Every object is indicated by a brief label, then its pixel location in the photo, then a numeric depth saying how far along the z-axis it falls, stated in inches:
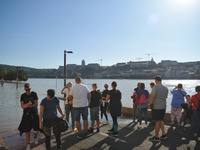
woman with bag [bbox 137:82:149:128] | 247.0
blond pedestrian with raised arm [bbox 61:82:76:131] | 234.5
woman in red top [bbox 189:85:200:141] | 193.5
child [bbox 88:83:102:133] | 221.2
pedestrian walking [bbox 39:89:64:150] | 149.9
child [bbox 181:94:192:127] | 209.5
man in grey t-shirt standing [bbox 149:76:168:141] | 184.2
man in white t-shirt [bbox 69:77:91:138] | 195.4
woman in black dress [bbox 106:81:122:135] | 201.1
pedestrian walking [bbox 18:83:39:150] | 162.9
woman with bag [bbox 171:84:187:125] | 250.9
